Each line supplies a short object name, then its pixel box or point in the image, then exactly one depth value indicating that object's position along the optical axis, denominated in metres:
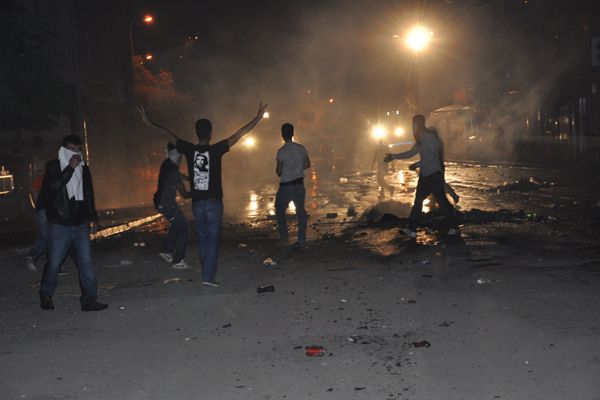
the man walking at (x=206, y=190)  7.67
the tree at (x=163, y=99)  51.34
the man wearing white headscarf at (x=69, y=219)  6.79
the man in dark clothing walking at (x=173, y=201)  9.02
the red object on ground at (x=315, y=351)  5.12
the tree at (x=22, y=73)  15.75
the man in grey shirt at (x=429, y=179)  10.51
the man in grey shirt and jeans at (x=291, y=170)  10.33
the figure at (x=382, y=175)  18.75
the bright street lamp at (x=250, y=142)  35.03
